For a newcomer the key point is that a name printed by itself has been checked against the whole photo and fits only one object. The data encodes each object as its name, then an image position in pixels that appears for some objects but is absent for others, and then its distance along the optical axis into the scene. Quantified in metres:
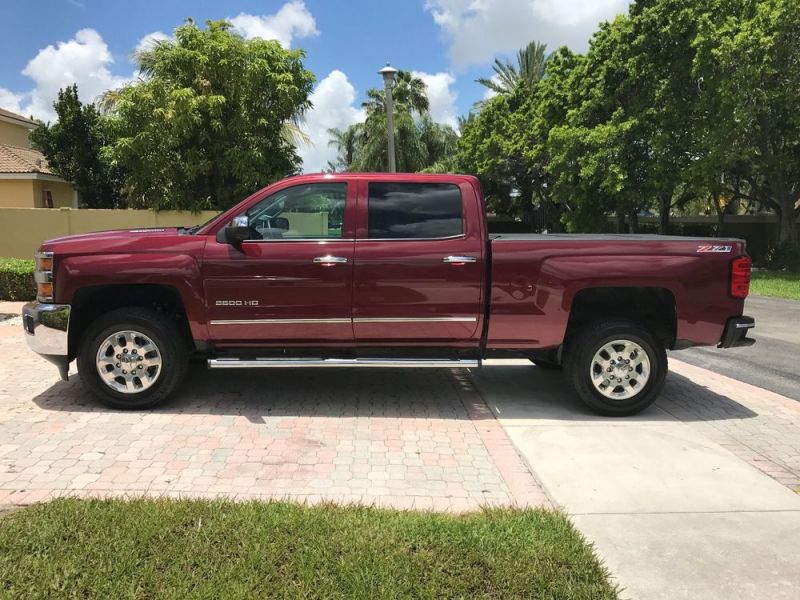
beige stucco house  23.50
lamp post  15.71
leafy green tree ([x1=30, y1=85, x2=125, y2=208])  22.14
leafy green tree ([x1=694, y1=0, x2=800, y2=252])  18.47
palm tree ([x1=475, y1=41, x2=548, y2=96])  40.34
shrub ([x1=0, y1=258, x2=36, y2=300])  12.58
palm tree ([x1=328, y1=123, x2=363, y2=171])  44.22
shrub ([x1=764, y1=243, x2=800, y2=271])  21.80
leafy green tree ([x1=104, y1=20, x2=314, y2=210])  17.58
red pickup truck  5.26
